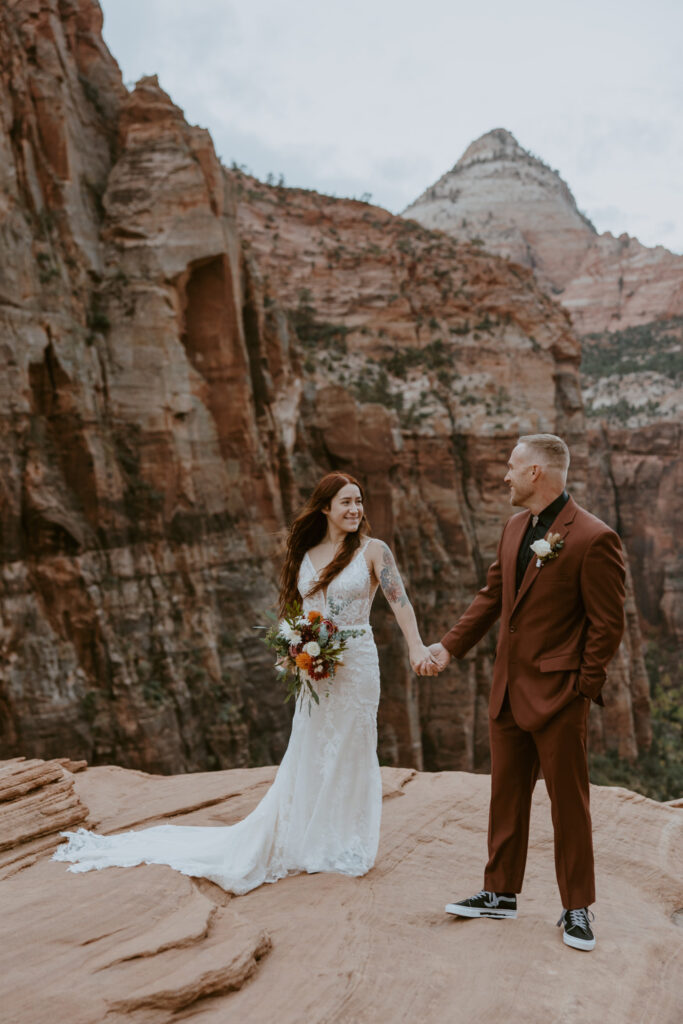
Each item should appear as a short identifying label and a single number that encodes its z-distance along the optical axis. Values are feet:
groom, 12.41
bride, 15.62
